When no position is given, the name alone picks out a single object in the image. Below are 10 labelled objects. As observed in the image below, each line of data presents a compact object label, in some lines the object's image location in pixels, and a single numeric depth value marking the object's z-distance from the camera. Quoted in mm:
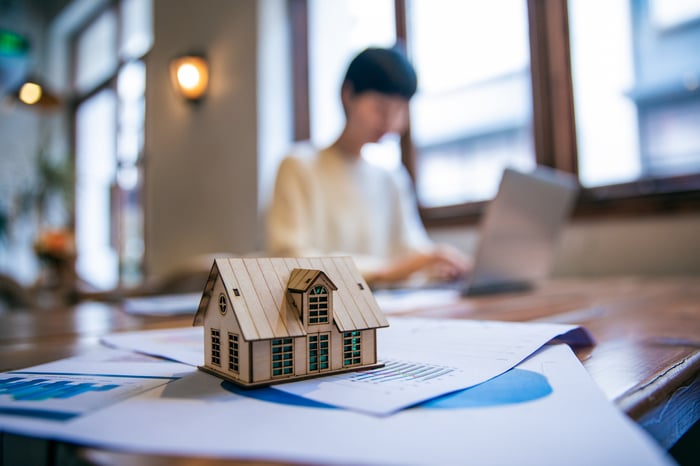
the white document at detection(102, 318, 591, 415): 276
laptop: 971
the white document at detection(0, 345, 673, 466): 195
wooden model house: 302
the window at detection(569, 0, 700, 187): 1612
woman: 1478
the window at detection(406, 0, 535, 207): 2041
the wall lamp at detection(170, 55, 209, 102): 3129
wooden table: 277
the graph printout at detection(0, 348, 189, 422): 266
